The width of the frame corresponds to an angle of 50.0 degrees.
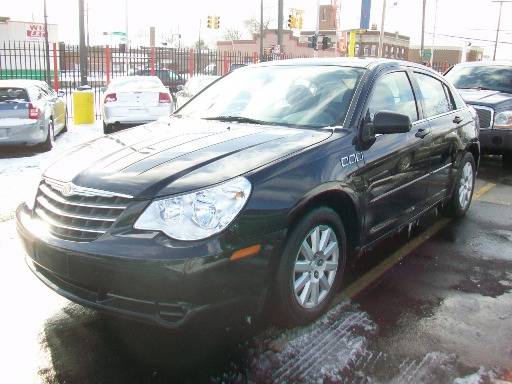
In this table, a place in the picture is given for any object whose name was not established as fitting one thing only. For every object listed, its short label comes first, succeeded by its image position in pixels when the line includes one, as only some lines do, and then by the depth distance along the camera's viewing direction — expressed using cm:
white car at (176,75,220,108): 1401
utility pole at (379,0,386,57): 3208
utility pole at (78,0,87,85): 1611
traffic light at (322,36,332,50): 2843
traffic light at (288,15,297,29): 3591
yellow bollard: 1412
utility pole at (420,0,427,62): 5122
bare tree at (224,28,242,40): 9581
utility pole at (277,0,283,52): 2552
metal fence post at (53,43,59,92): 1789
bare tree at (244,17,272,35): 8825
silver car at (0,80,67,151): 948
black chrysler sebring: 278
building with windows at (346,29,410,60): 8538
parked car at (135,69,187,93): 2562
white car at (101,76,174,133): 1266
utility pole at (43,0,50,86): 1810
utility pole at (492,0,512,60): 5609
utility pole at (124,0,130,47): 6368
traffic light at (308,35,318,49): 2869
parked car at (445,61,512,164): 870
